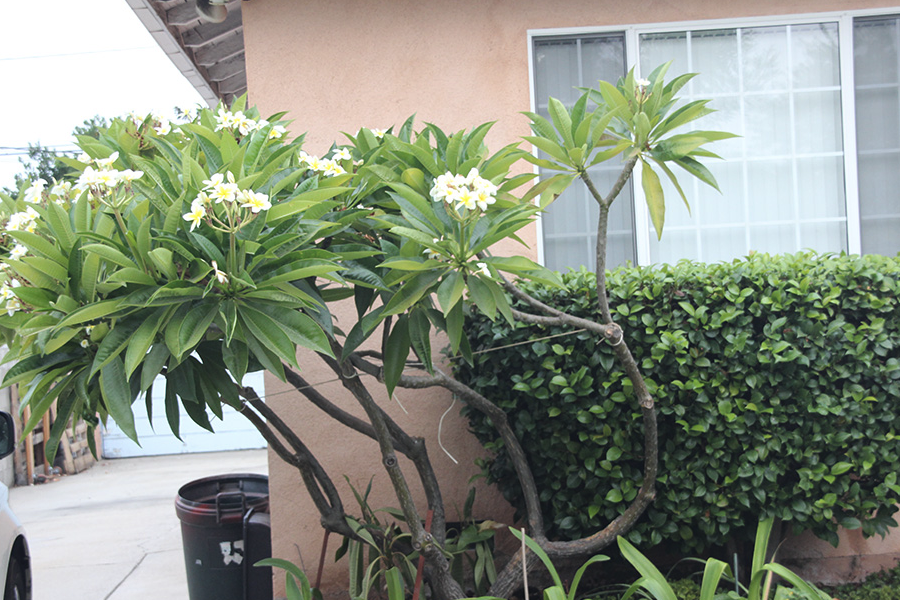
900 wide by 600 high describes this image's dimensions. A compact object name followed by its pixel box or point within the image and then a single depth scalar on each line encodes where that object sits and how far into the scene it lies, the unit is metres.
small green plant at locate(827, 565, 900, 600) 4.02
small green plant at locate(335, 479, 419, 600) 3.67
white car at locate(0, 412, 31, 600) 3.48
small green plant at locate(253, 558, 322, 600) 3.26
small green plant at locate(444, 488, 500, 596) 3.86
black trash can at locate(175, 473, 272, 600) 4.44
